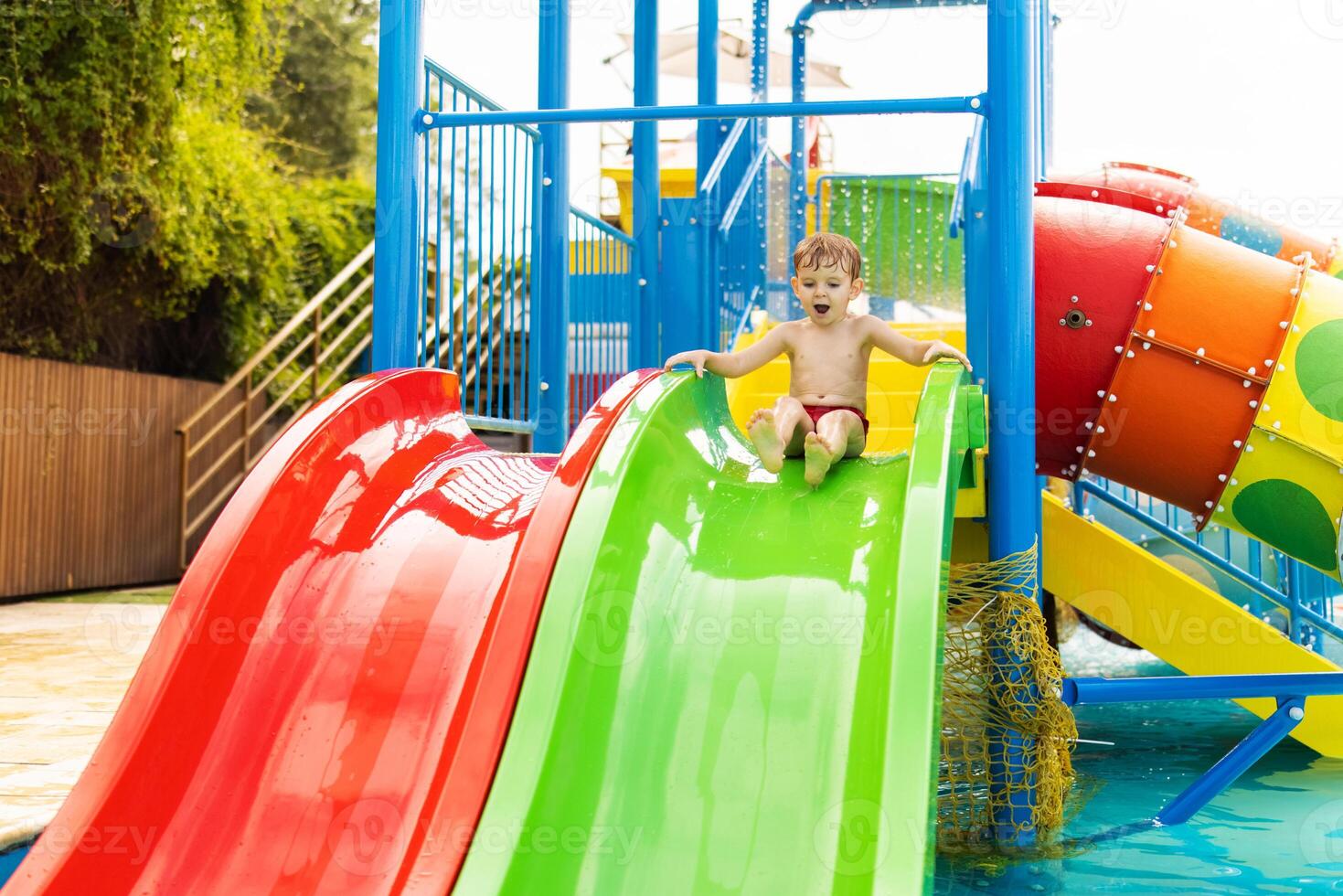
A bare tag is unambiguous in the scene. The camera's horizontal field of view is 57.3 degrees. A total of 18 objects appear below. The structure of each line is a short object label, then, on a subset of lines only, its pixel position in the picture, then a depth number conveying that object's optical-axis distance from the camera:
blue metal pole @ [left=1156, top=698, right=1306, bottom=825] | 3.62
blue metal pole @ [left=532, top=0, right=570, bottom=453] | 5.43
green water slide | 2.38
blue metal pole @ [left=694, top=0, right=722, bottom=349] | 6.39
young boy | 3.69
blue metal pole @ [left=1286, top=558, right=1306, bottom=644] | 5.91
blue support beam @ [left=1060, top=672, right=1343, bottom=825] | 3.66
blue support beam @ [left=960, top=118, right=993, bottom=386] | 4.57
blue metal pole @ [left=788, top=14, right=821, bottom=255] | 7.70
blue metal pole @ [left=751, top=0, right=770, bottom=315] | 7.29
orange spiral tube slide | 4.02
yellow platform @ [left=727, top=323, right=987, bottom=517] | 4.89
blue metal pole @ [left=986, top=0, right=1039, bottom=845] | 3.78
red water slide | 2.46
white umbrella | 14.35
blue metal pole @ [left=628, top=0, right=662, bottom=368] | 6.46
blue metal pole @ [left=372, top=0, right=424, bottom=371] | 4.06
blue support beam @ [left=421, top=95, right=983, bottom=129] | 3.78
